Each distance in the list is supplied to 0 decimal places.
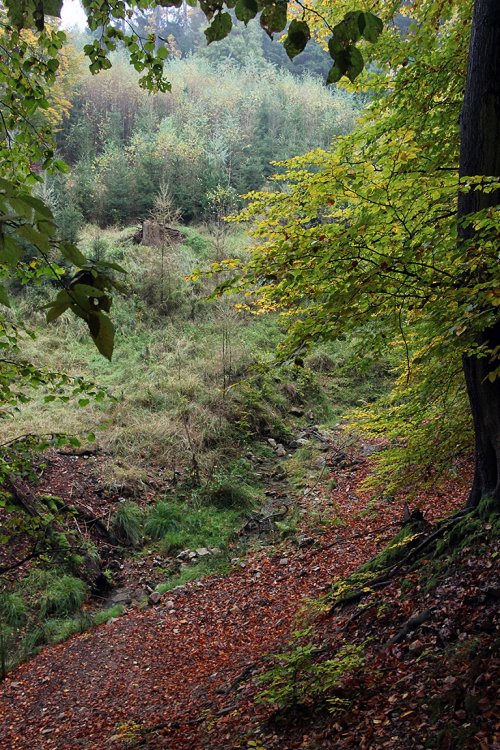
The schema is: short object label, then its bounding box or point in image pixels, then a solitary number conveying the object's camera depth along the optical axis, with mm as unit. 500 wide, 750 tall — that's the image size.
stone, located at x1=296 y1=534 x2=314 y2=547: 7172
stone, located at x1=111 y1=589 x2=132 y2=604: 6625
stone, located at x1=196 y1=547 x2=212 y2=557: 7574
